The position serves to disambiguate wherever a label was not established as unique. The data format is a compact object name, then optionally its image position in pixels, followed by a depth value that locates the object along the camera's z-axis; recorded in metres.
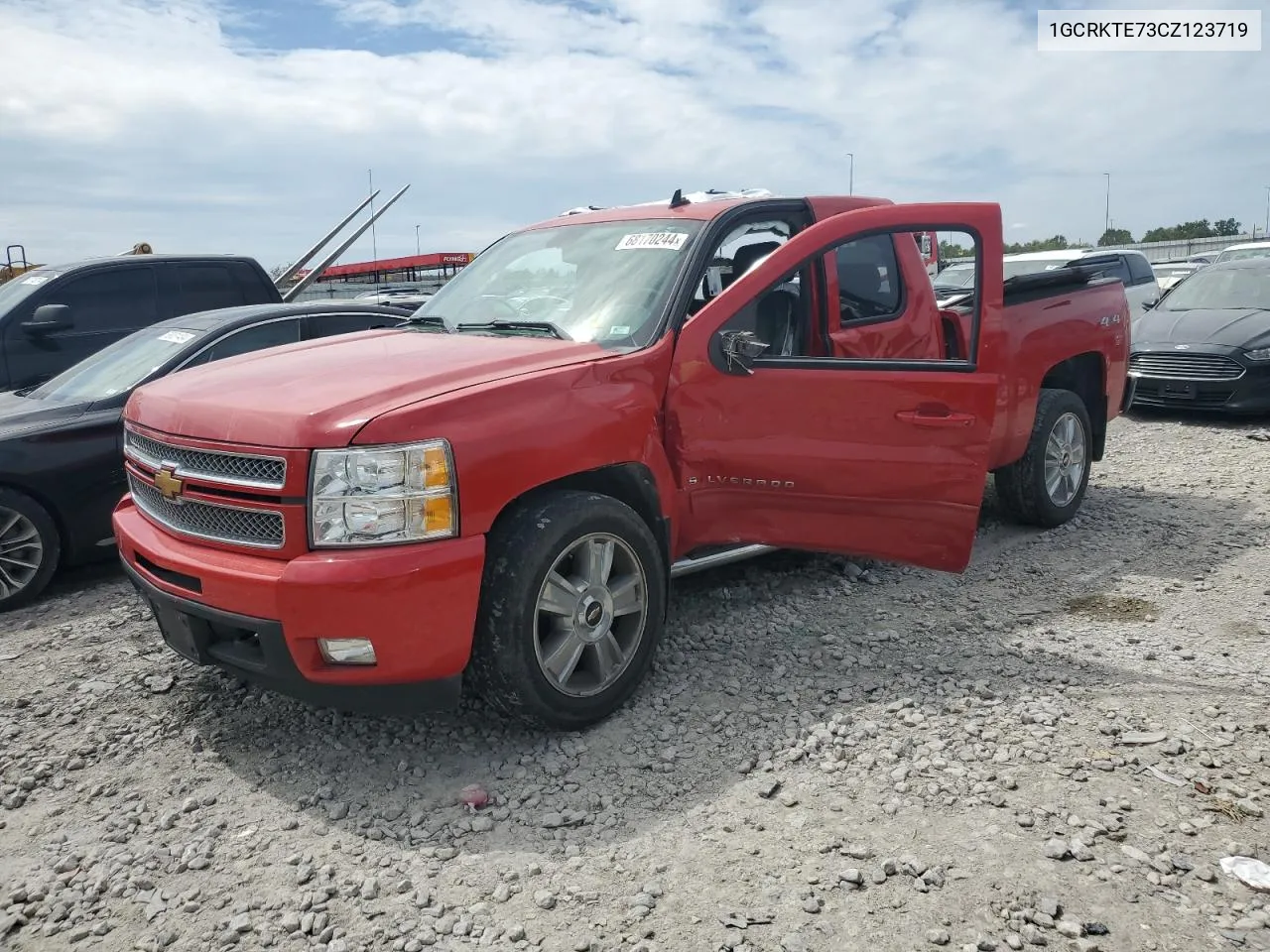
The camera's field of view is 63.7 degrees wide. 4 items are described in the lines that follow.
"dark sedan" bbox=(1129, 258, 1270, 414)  9.60
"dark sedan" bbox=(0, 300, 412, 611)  5.42
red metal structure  18.53
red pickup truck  3.20
